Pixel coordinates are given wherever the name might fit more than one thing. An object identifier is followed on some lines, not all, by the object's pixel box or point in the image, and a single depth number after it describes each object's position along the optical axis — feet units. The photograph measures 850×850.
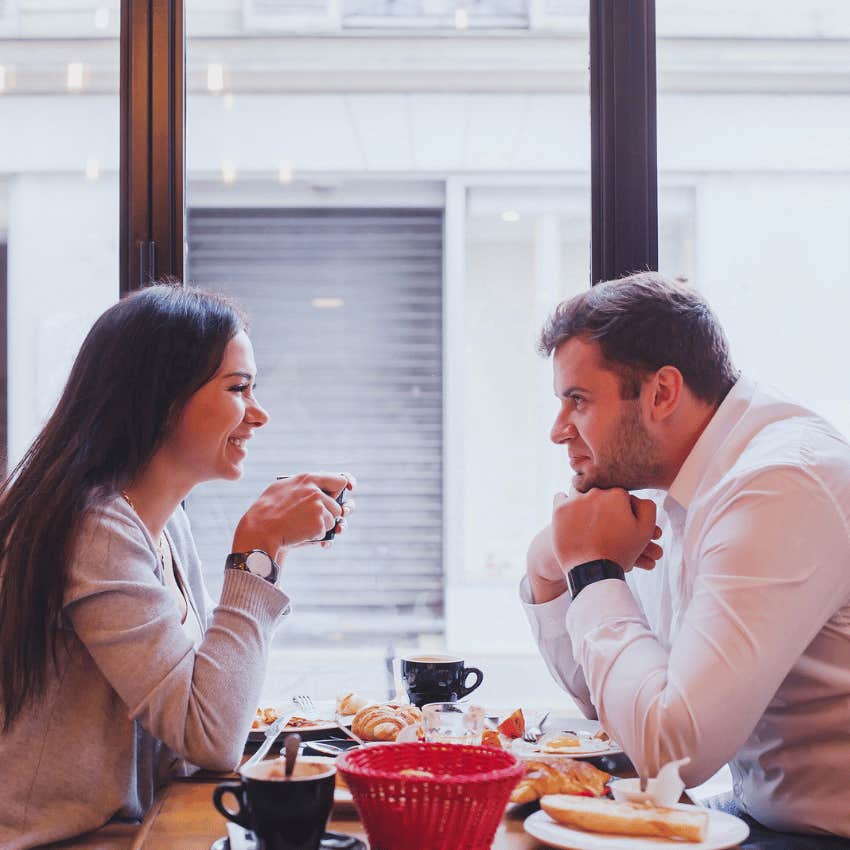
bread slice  3.55
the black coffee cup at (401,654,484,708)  5.51
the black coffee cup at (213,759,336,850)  3.31
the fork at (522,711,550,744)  5.03
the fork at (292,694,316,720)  5.67
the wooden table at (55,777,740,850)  3.84
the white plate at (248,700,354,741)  5.23
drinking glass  4.62
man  4.11
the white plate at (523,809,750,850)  3.51
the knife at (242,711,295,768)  4.33
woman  4.52
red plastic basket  3.33
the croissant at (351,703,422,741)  5.01
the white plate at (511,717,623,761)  4.71
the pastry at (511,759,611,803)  4.13
